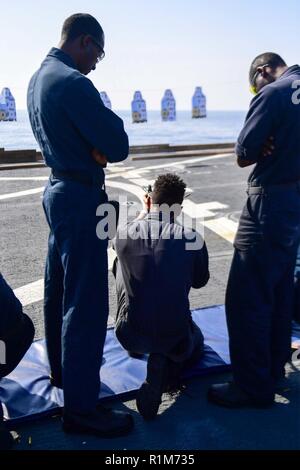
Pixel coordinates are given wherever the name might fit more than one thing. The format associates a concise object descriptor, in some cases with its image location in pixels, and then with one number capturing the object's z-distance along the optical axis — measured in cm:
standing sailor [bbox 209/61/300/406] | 289
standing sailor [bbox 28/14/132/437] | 263
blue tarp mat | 308
